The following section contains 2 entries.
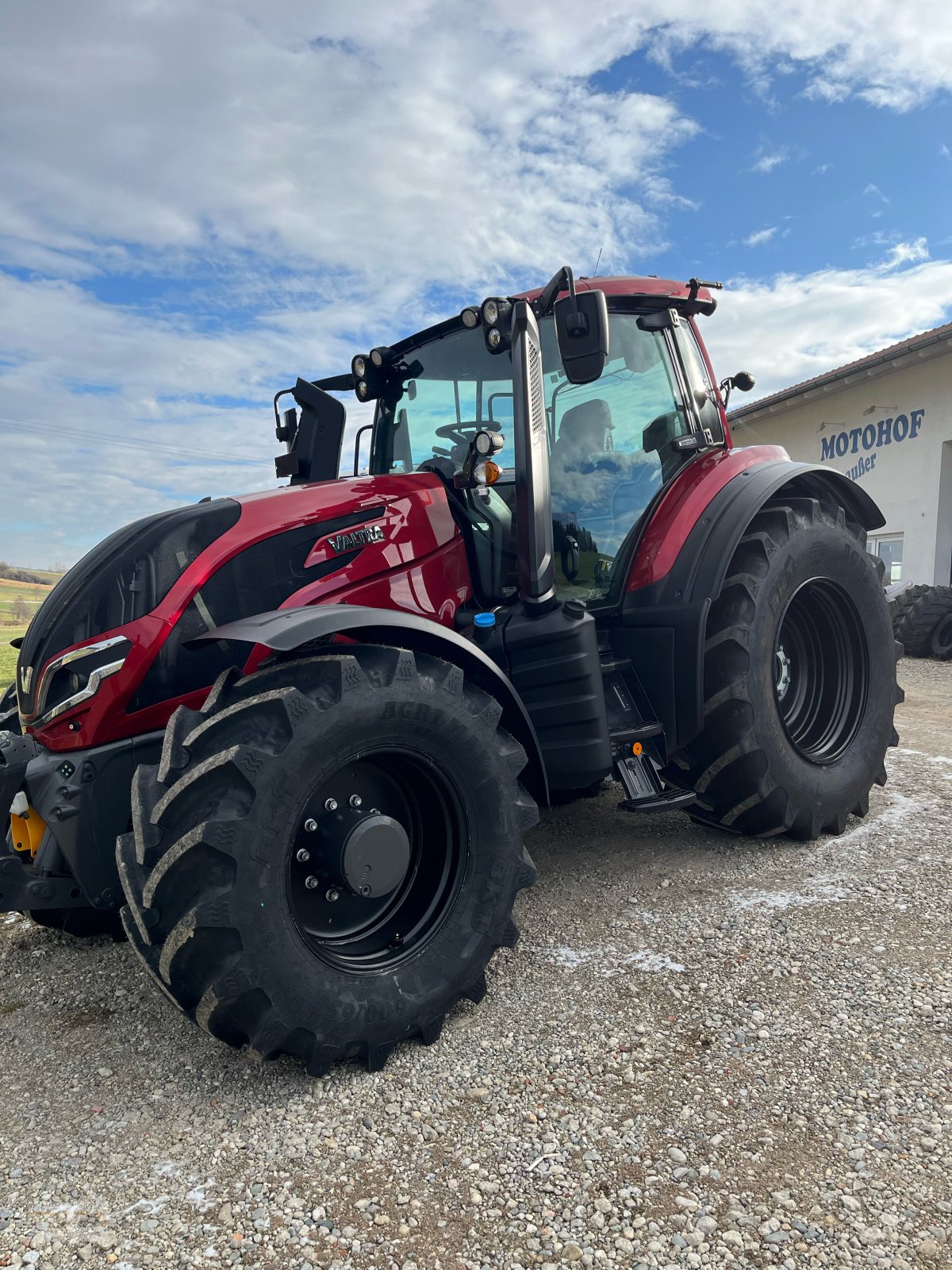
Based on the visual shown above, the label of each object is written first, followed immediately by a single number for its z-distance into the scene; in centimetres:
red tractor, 231
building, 1367
